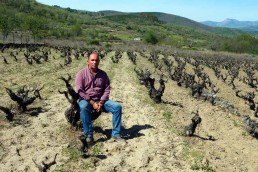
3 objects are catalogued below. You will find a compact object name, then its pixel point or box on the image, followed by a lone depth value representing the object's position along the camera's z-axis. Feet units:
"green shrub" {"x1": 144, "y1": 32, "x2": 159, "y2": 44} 246.58
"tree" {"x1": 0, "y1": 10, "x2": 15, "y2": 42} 135.55
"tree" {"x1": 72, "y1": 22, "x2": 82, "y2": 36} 239.39
